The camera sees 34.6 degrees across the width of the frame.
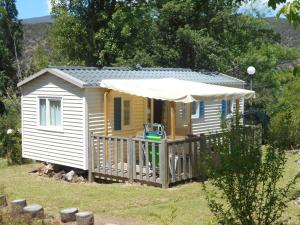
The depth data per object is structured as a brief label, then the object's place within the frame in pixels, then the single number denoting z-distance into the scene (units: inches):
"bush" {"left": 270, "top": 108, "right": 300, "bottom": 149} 676.2
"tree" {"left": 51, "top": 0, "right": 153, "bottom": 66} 978.1
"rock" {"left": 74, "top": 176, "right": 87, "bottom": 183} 523.5
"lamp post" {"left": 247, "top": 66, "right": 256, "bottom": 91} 777.6
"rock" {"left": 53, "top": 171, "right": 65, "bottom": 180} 541.3
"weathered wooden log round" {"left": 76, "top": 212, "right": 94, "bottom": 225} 305.0
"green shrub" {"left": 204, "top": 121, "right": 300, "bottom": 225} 241.8
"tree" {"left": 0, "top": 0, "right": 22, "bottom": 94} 1671.5
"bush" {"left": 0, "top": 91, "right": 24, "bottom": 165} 651.5
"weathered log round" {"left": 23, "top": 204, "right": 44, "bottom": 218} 328.2
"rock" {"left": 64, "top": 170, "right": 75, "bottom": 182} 527.5
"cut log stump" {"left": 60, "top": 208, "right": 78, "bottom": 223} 324.8
